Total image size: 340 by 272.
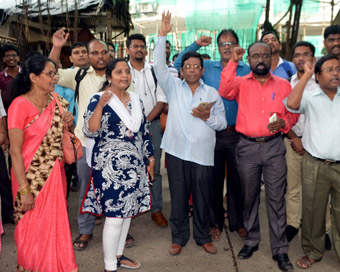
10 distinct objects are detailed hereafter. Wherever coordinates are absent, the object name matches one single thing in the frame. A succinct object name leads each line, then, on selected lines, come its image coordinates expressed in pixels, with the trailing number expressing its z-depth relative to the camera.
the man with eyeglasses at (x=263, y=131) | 3.53
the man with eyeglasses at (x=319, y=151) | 3.29
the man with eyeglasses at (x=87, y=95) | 3.95
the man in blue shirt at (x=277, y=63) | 4.52
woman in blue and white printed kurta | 3.12
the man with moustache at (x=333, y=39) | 4.20
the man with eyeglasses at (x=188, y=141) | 3.70
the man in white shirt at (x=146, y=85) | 4.43
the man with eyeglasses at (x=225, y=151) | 4.07
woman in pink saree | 2.90
